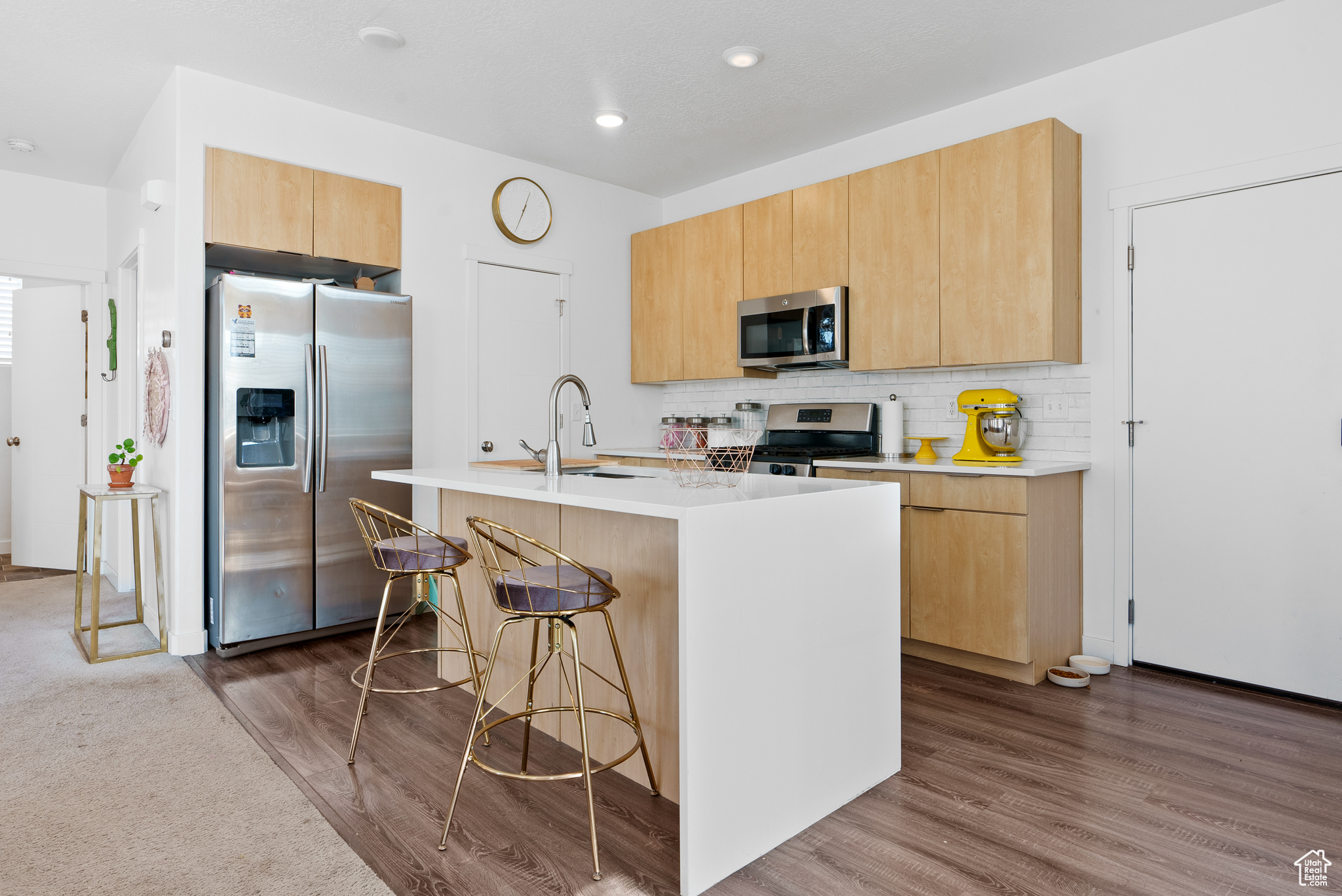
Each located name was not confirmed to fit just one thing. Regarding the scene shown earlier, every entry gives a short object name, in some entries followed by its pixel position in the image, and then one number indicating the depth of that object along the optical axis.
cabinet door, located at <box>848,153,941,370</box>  3.73
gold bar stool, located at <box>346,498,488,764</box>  2.42
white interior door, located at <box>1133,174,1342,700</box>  2.90
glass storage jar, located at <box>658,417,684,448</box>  2.36
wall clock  4.70
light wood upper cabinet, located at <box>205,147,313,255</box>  3.64
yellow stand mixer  3.47
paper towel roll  3.98
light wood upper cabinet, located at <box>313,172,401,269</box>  3.97
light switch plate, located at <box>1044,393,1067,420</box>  3.58
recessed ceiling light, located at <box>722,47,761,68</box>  3.34
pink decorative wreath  3.79
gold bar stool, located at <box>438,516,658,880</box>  1.87
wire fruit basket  2.12
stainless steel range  4.15
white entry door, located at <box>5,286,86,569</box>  5.52
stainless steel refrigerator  3.55
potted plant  3.74
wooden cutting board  3.66
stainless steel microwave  4.11
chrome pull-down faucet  2.60
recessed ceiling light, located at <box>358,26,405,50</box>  3.16
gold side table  3.44
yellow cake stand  3.88
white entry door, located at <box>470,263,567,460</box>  4.66
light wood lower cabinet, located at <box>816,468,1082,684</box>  3.16
